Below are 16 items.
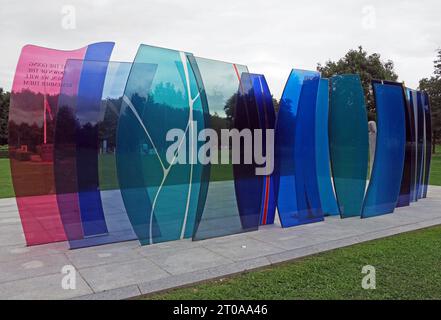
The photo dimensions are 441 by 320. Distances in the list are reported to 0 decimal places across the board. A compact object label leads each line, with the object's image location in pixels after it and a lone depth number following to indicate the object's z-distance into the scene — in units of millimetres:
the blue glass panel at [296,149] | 7086
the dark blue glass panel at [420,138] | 9758
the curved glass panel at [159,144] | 5762
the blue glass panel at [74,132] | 5766
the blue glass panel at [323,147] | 7828
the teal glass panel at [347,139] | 7754
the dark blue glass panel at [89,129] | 5902
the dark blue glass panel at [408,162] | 8769
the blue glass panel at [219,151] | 6258
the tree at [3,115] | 35250
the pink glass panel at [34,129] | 5434
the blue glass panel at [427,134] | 10086
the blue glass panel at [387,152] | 7953
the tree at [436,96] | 35181
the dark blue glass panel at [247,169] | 6660
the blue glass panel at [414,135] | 9266
